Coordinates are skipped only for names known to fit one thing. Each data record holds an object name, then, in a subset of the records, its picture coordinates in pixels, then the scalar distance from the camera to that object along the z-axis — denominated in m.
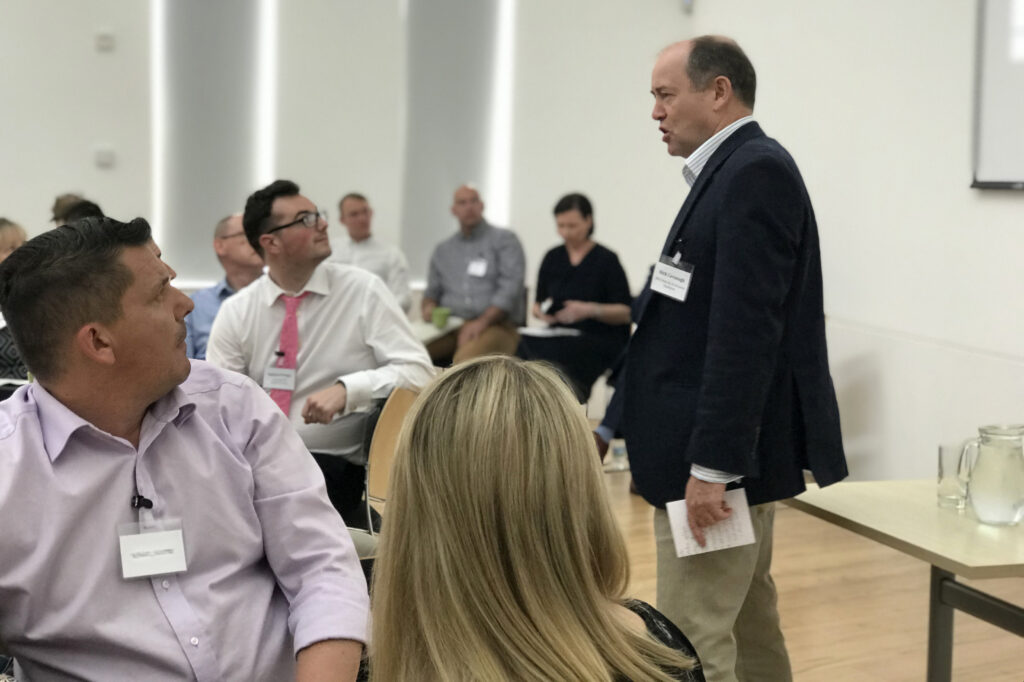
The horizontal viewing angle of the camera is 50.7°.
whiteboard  4.40
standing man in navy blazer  2.18
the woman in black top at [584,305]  6.60
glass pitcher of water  2.28
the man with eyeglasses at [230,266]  4.40
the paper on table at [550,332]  6.66
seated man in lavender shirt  1.57
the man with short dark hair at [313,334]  3.46
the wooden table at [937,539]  2.06
